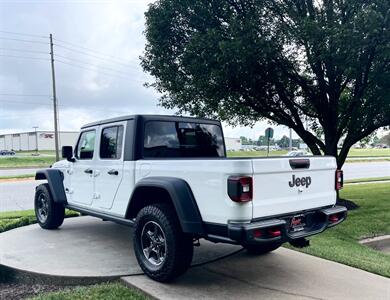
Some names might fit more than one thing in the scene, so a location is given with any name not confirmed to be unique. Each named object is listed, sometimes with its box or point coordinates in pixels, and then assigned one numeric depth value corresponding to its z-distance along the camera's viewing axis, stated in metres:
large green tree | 7.96
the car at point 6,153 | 56.19
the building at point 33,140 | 55.98
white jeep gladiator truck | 3.89
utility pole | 28.70
